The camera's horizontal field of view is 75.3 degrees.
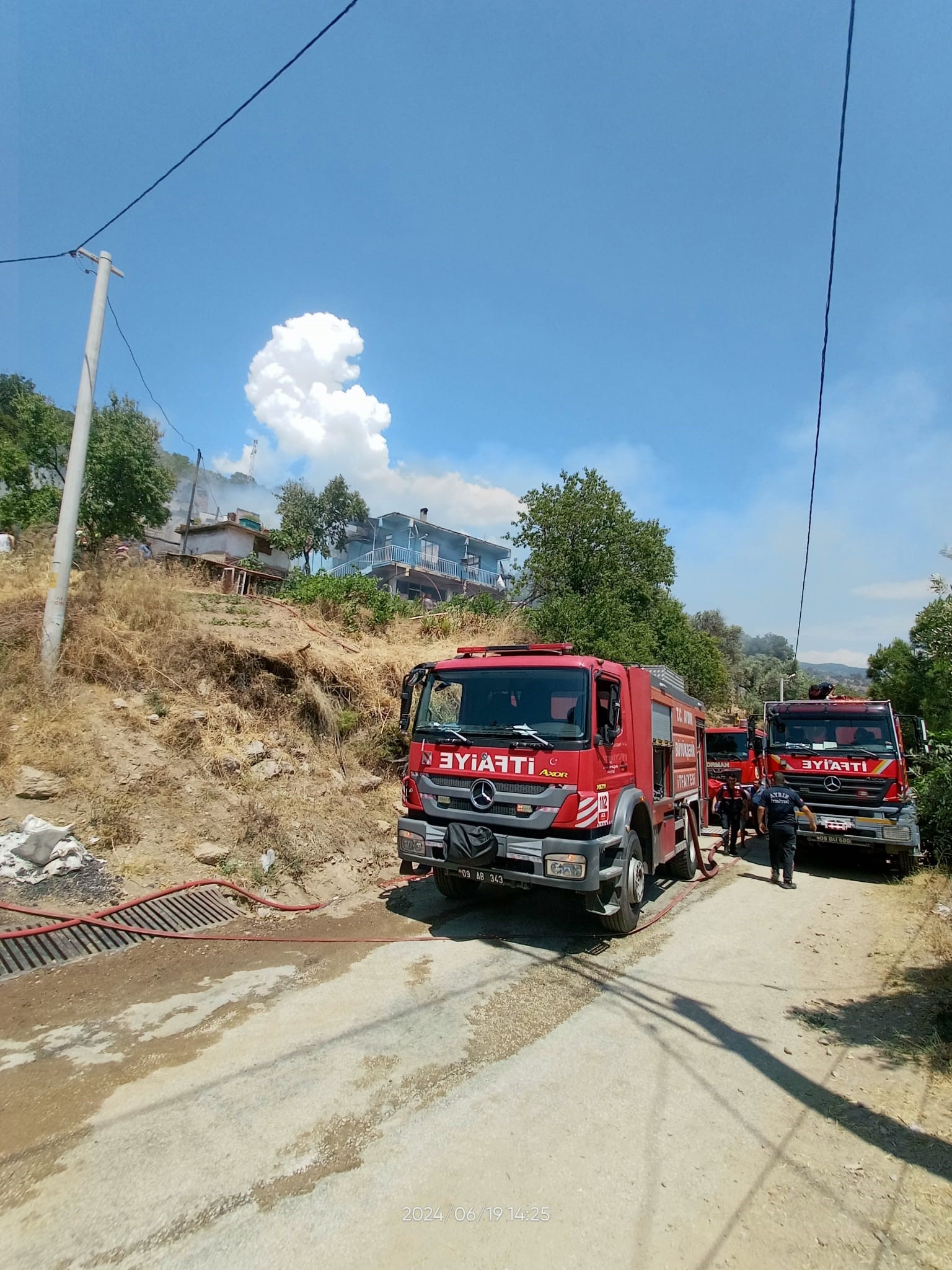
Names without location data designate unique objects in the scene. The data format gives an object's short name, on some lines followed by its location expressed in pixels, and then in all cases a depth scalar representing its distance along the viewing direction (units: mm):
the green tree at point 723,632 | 54500
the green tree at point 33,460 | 16844
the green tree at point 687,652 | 25141
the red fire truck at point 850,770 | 9586
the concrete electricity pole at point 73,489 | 7734
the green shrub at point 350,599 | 13883
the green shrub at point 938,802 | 9594
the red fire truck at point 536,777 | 5547
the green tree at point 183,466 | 51681
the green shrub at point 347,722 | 10281
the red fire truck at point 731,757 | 16203
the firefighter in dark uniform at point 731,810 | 12086
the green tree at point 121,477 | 16922
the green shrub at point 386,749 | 10406
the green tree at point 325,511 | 34594
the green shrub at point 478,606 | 16984
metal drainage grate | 4852
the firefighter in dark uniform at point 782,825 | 9109
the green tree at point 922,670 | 7613
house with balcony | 32062
